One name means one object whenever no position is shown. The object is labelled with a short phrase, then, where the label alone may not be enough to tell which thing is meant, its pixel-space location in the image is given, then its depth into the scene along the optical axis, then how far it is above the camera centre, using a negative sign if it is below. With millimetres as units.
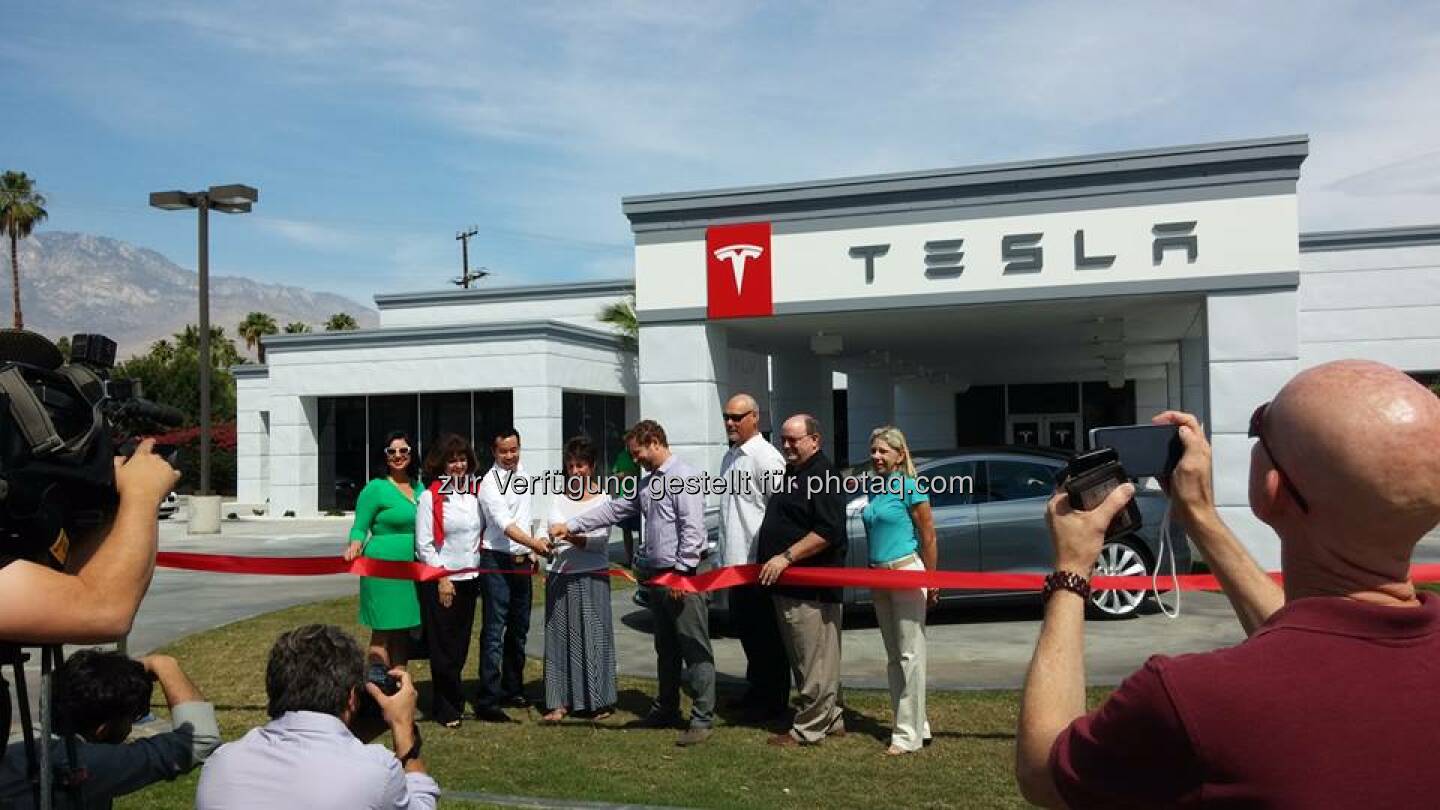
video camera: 2074 +14
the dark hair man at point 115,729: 2934 -766
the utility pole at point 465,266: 64312 +10028
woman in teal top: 6371 -732
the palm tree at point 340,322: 55688 +6116
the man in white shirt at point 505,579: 7520 -917
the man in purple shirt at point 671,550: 6941 -681
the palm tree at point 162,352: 57344 +4982
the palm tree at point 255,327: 57500 +6128
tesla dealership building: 11859 +1675
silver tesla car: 10055 -807
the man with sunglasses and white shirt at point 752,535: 7066 -606
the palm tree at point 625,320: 28016 +2977
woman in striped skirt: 7230 -1199
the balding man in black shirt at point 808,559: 6547 -704
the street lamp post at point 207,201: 22141 +4802
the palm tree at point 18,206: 54656 +11764
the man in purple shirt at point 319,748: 2736 -756
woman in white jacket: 7355 -744
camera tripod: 2430 -637
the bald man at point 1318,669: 1442 -310
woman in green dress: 7293 -650
